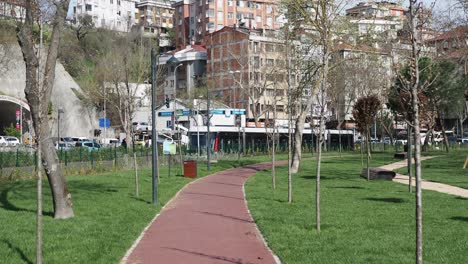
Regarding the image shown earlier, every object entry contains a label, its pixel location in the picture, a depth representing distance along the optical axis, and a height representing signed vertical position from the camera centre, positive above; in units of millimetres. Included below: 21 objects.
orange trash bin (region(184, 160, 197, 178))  31500 -1303
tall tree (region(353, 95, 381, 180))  31234 +1547
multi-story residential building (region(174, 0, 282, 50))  114000 +23900
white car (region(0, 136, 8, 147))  58744 +632
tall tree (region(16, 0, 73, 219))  13969 +1560
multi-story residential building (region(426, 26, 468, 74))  35781 +5902
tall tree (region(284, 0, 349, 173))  29344 +5452
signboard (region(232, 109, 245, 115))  45475 +2258
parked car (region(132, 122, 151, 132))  72925 +2100
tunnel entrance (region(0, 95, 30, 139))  64875 +3594
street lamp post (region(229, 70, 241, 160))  56991 +1124
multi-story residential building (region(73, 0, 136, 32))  108238 +25861
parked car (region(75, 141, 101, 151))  59500 +145
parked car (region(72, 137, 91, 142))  67712 +623
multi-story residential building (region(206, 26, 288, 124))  59094 +8417
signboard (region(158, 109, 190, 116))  38494 +1969
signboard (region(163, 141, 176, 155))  29603 -168
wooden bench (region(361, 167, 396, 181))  28531 -1528
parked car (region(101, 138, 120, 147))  71625 +389
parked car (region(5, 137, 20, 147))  59231 +535
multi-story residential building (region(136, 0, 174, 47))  131625 +28230
